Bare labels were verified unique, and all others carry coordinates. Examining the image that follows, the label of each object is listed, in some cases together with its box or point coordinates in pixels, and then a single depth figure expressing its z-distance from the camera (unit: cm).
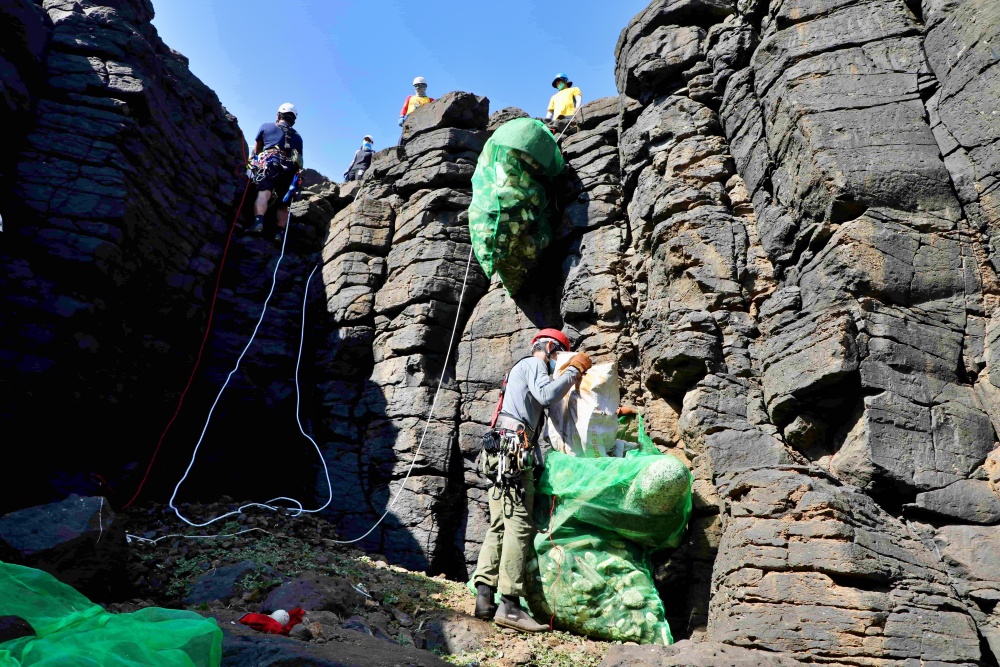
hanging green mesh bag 1012
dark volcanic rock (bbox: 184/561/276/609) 670
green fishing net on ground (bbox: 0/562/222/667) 340
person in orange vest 1603
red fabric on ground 552
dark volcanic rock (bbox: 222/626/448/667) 433
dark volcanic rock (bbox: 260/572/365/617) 637
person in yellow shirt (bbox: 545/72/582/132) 1383
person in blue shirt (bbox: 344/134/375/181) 1758
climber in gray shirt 685
